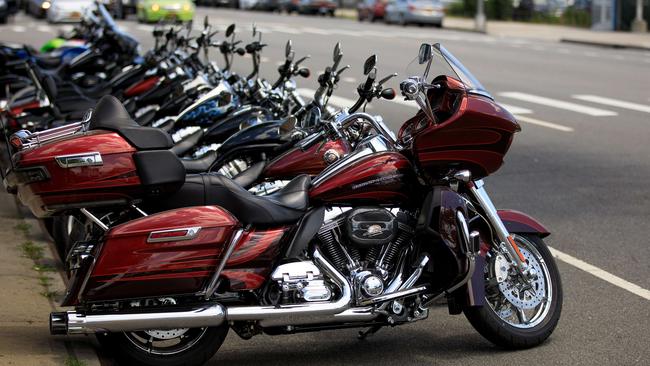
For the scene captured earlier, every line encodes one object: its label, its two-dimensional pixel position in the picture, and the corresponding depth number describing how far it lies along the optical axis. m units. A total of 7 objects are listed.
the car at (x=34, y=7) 48.14
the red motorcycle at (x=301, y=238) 5.59
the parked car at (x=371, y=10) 49.31
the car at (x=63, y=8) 39.03
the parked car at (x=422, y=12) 45.06
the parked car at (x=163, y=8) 43.56
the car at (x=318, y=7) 57.94
